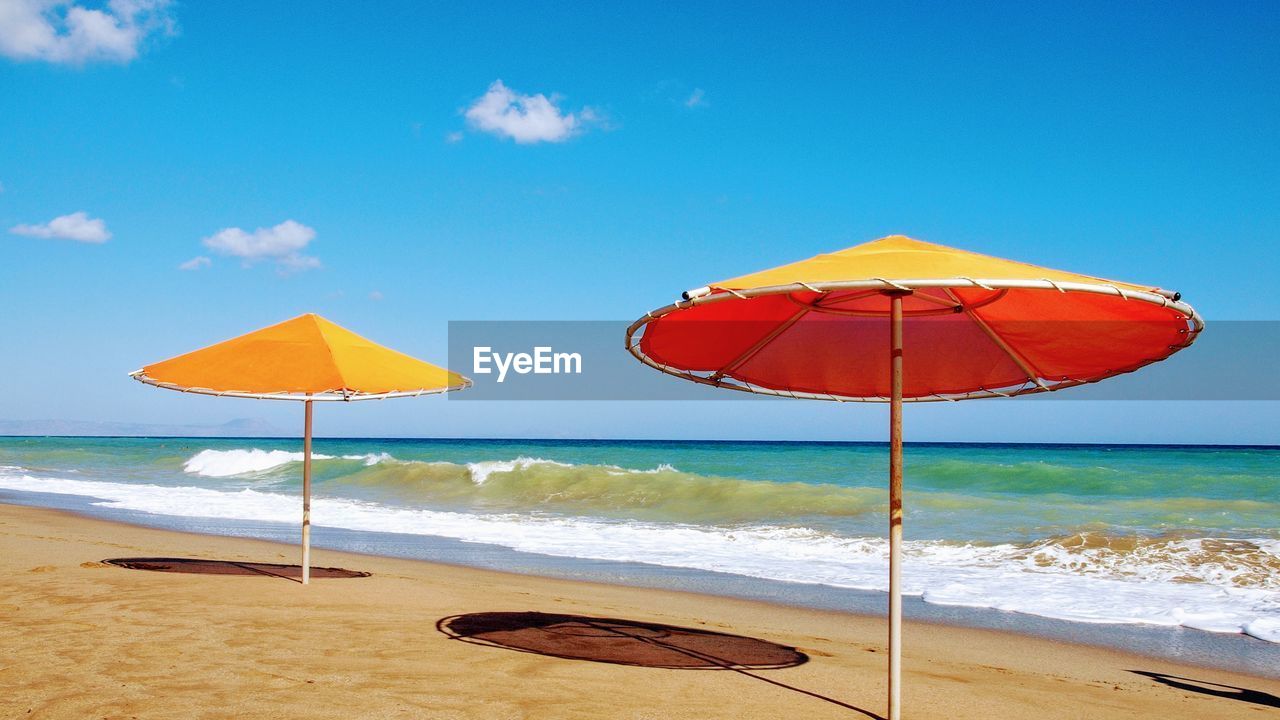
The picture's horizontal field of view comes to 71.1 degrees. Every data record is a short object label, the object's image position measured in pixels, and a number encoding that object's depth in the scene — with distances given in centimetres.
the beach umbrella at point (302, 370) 674
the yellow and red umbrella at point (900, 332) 339
